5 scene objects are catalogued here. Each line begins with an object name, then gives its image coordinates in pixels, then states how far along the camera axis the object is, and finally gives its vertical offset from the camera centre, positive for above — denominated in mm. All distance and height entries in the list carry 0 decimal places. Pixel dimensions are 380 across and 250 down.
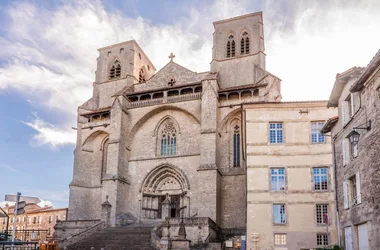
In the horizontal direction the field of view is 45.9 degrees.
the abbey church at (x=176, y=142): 32531 +6973
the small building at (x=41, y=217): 55847 +1580
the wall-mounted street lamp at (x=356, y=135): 13325 +2926
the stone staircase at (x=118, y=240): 25969 -527
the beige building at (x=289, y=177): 23031 +2971
